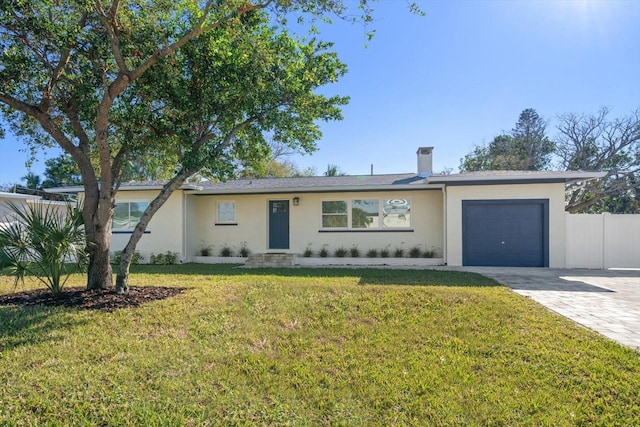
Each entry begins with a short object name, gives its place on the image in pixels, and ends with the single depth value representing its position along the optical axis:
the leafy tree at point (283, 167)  27.03
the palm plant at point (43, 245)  5.52
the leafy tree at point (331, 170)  31.50
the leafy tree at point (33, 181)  34.30
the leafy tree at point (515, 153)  27.11
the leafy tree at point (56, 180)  29.63
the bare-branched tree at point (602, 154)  21.55
